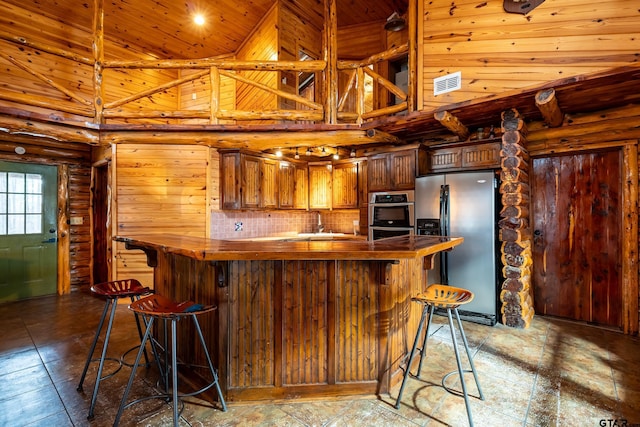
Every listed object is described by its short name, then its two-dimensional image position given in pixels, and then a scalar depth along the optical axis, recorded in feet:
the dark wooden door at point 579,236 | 12.15
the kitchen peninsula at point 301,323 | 7.37
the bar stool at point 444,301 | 6.80
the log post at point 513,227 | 12.09
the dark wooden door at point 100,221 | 18.57
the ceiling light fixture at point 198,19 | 17.33
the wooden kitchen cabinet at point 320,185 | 20.21
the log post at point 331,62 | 14.37
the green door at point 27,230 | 15.98
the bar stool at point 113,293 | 6.97
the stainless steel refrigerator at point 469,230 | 12.67
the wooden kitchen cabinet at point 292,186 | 19.52
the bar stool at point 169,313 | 6.09
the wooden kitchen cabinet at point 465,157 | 13.23
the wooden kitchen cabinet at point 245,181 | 17.33
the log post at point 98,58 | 14.26
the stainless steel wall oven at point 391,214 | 14.96
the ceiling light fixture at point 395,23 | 15.71
